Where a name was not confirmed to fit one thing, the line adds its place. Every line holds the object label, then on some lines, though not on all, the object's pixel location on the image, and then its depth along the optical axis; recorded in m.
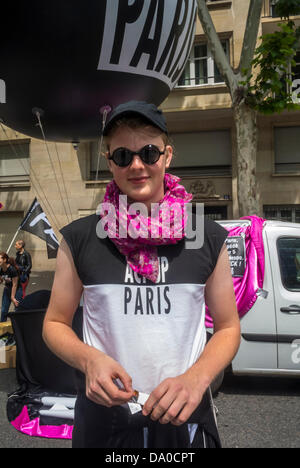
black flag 5.47
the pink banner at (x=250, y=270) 3.55
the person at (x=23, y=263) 7.49
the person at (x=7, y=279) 6.88
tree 7.83
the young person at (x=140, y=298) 1.16
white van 3.51
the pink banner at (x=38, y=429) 2.94
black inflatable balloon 2.61
